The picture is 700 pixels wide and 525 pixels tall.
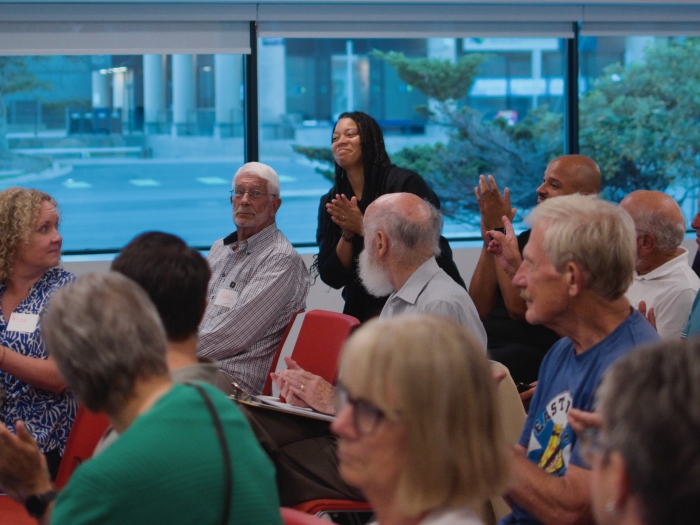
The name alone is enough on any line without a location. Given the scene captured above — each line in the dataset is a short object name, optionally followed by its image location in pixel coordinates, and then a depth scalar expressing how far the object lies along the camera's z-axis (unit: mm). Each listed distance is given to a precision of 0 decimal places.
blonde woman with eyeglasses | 2318
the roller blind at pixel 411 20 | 10273
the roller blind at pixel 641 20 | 10859
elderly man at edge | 5824
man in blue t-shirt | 3352
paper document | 4766
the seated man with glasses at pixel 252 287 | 6469
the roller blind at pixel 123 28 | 9687
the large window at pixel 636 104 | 11312
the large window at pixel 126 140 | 10258
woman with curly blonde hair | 5105
